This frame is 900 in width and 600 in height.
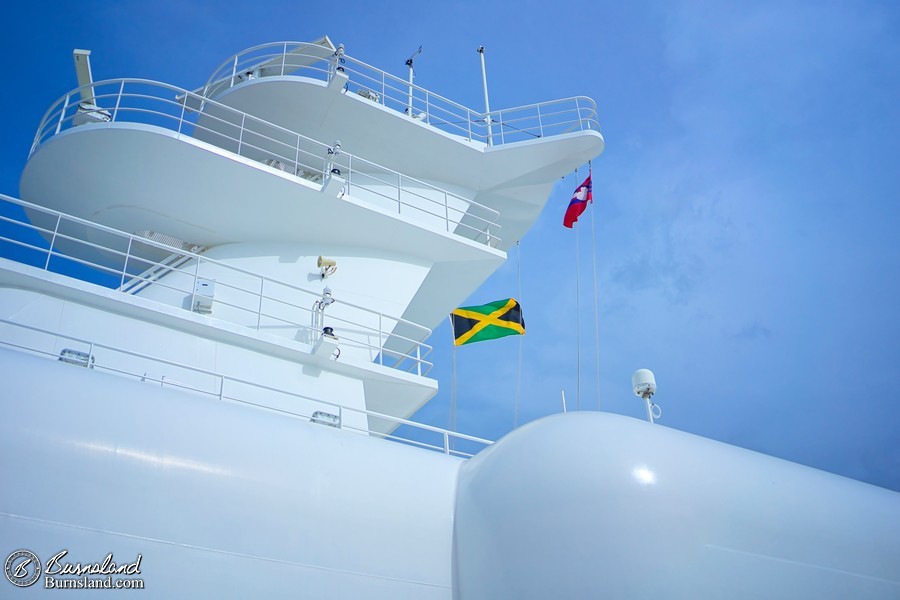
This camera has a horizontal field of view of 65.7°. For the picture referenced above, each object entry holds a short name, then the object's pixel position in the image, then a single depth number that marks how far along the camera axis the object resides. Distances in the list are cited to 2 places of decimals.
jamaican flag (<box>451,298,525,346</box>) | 12.83
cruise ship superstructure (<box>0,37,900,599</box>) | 5.49
